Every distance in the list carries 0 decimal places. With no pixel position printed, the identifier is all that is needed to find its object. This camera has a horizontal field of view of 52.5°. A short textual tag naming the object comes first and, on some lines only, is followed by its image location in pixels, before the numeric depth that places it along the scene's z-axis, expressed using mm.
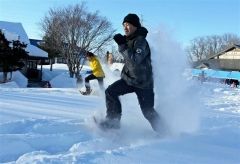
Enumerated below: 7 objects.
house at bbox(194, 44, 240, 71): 32949
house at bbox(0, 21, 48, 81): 22749
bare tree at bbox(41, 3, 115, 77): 24711
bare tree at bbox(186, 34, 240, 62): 57368
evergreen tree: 16591
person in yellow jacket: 7051
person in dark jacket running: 3023
